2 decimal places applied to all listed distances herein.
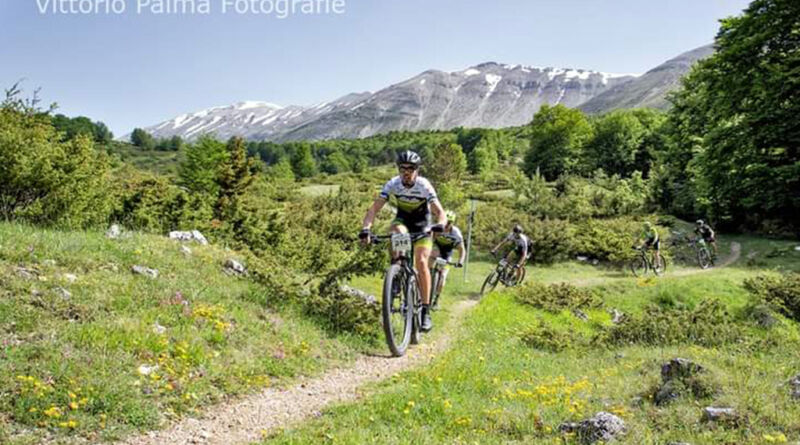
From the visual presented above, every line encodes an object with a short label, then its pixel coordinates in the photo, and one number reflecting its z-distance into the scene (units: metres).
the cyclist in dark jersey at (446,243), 12.09
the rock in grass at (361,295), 10.02
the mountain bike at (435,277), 10.91
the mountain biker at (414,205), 7.93
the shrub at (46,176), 11.88
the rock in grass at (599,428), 4.43
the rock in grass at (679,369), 5.83
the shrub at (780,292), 16.30
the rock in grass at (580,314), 17.89
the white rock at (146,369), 5.71
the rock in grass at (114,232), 10.71
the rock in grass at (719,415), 4.58
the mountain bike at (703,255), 25.48
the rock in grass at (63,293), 6.90
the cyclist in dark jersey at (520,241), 19.53
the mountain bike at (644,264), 24.19
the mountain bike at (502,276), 19.97
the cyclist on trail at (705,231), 25.41
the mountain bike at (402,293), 7.52
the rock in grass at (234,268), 10.47
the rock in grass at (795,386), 5.11
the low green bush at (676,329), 11.13
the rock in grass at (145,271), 8.60
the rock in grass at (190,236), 12.77
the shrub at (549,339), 11.55
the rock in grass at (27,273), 7.15
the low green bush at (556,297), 18.23
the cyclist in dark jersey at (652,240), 23.92
